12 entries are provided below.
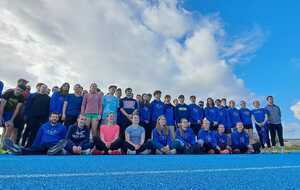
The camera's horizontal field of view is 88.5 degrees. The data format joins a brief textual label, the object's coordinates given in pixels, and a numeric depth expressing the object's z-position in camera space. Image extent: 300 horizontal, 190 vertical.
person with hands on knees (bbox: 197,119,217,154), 4.65
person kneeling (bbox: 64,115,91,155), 3.81
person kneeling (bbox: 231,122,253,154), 5.01
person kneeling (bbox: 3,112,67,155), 3.58
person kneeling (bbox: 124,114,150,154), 4.12
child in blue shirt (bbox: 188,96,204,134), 5.06
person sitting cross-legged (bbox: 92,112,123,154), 4.00
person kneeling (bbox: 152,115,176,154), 4.27
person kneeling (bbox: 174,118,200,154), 4.40
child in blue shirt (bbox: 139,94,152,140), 4.67
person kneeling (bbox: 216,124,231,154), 4.75
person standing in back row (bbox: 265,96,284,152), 5.52
